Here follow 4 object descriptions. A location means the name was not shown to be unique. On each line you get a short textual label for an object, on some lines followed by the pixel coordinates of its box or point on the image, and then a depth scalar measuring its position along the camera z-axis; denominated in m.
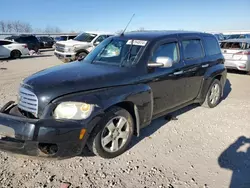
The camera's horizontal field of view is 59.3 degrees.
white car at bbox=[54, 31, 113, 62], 12.01
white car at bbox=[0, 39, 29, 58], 15.68
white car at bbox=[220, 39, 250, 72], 9.46
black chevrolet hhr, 2.63
